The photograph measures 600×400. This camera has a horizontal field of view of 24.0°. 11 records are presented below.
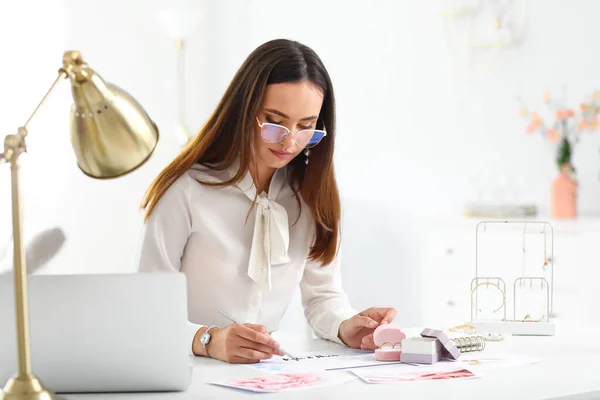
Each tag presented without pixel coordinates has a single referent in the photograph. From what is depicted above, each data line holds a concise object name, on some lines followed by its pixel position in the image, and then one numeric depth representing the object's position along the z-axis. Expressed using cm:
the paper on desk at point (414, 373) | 241
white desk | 230
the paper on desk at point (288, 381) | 234
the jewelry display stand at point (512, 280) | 284
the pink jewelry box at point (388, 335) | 265
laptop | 230
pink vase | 443
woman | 286
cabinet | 415
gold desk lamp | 212
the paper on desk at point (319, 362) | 250
